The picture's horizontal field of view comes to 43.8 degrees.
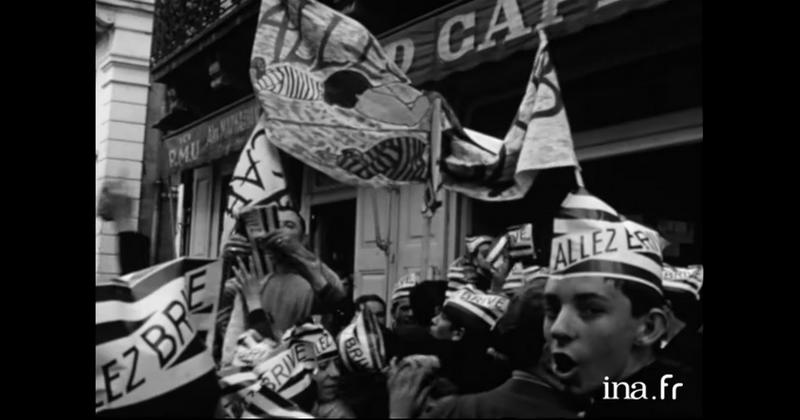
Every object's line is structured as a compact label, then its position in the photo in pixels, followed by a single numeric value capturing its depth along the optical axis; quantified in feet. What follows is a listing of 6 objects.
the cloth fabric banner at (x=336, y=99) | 13.42
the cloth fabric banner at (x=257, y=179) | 13.96
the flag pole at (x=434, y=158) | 12.73
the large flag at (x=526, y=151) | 10.45
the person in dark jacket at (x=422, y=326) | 11.23
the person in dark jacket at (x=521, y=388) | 9.05
